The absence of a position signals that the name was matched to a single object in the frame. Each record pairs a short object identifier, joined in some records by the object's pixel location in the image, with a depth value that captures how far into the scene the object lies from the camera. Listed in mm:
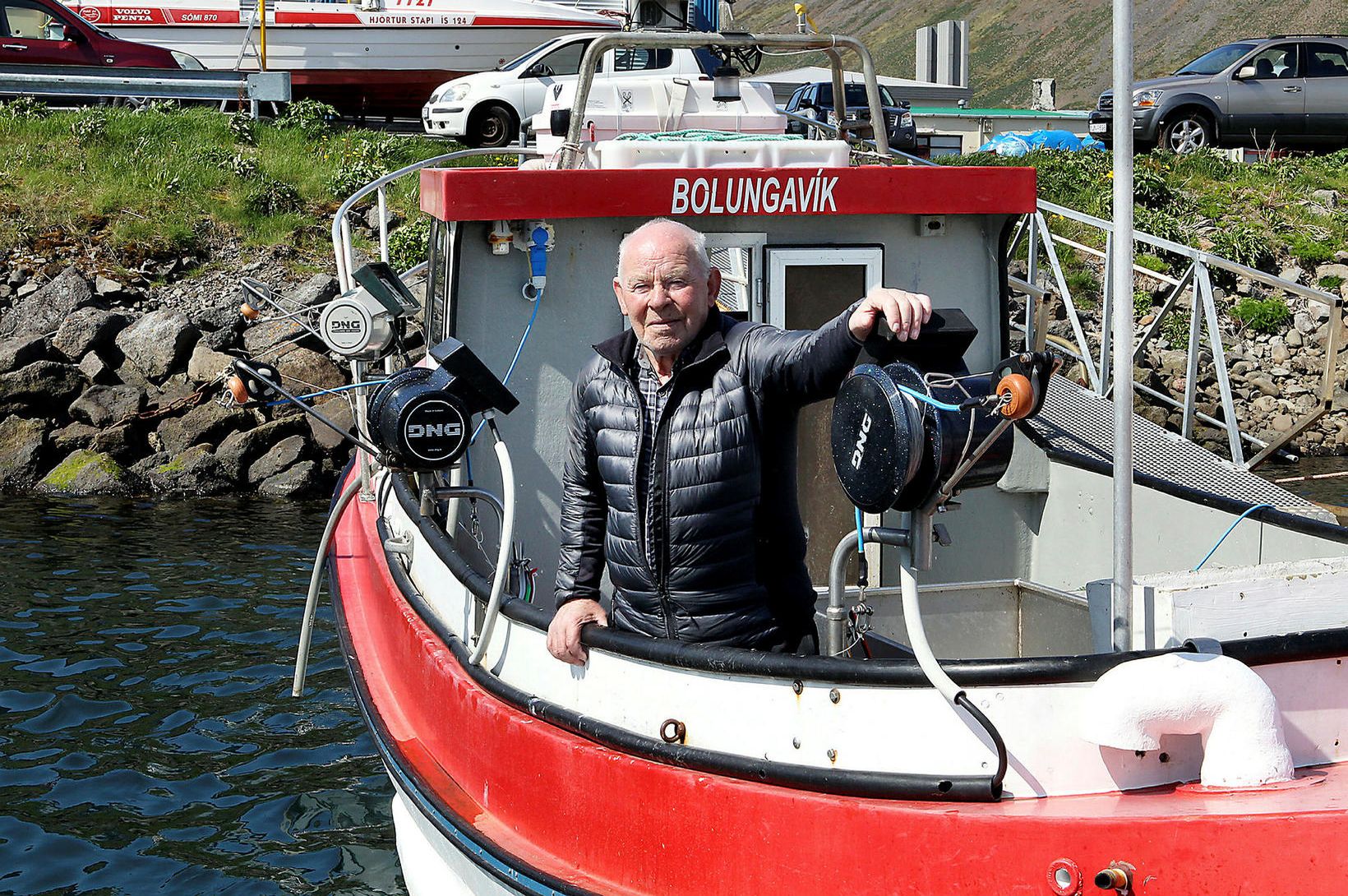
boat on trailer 21109
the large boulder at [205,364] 12820
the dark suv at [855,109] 18641
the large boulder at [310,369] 12648
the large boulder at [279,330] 13242
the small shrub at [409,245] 14266
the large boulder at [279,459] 11773
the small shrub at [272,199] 16094
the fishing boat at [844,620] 2850
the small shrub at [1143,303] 15383
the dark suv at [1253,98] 18672
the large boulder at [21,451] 11633
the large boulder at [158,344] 13000
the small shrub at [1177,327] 14914
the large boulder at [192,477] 11641
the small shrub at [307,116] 18031
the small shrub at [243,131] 17516
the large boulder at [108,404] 12367
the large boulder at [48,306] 13344
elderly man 3328
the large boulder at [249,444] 11797
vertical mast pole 2773
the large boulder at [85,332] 13102
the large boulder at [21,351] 12633
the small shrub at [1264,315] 15289
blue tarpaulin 19641
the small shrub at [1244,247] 16125
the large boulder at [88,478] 11570
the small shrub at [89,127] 16703
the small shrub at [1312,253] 16531
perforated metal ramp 5822
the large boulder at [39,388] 12359
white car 17859
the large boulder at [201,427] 12062
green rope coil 5363
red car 19078
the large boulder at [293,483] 11586
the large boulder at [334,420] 12109
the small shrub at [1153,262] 15719
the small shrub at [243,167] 16594
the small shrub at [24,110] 17125
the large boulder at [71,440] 12070
